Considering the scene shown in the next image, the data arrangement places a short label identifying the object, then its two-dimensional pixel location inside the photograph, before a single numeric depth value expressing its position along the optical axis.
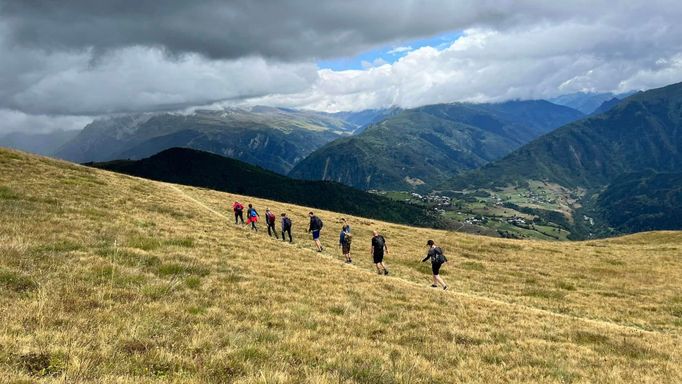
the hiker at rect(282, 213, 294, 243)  38.03
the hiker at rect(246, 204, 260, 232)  42.31
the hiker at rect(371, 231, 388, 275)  28.76
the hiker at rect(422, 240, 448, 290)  26.05
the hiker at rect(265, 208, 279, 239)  40.12
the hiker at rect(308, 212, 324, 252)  36.22
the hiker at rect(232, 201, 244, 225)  44.60
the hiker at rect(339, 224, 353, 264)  31.58
